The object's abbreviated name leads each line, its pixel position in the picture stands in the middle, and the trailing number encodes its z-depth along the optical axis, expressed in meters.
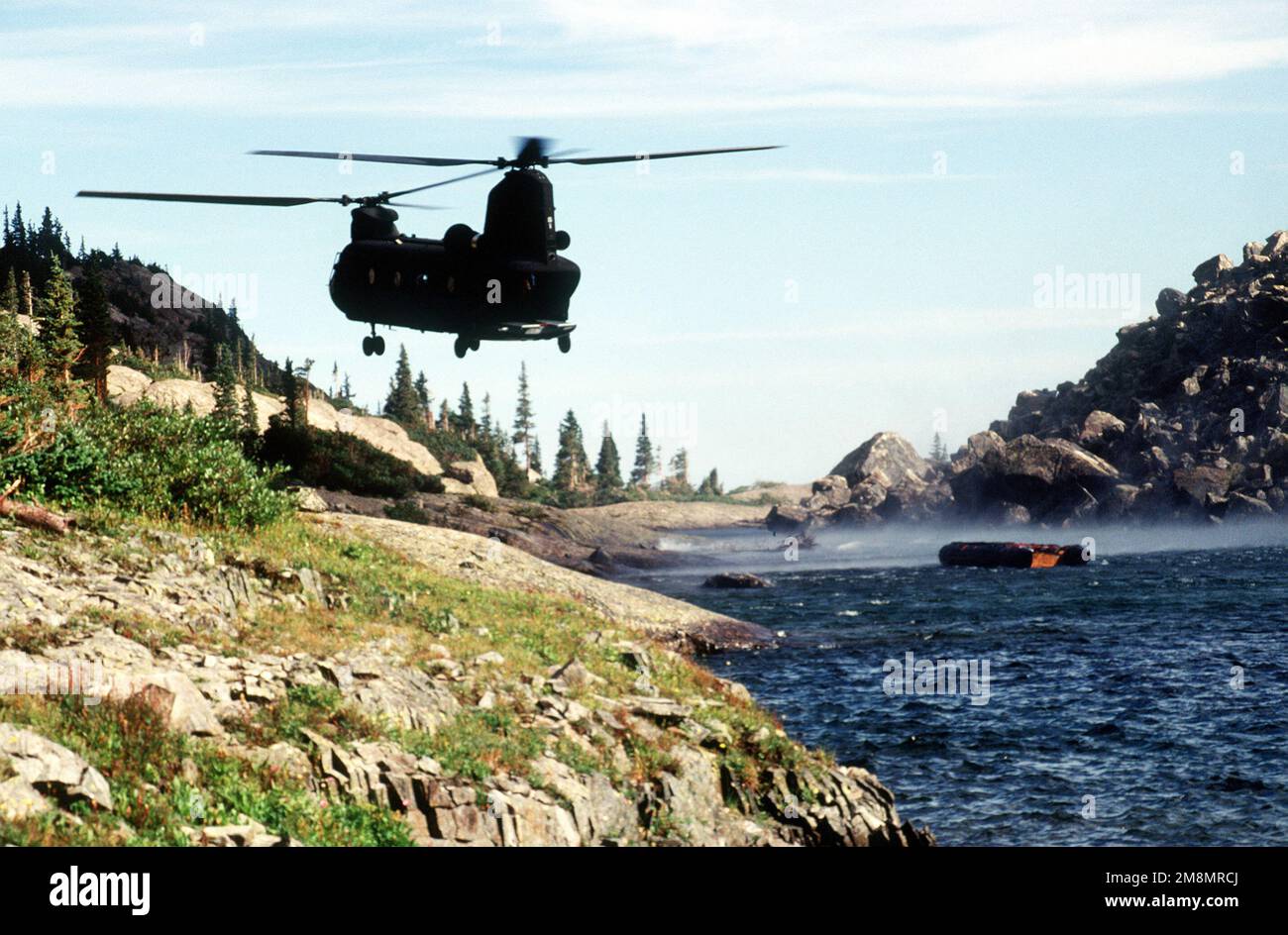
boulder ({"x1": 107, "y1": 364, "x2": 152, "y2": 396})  78.59
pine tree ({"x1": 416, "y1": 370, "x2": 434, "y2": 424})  161.25
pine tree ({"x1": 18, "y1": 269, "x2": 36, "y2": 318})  99.44
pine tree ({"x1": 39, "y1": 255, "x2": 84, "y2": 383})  68.31
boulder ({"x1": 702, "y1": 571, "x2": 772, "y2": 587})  75.69
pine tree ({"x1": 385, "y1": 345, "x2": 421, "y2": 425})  134.25
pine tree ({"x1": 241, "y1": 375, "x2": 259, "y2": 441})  79.94
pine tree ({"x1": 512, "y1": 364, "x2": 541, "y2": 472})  146.12
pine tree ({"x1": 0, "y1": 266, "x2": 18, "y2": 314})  81.36
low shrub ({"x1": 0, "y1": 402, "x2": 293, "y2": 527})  27.59
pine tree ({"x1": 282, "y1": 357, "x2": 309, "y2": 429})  72.62
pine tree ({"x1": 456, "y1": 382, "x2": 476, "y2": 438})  159.50
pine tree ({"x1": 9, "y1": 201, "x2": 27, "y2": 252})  136.88
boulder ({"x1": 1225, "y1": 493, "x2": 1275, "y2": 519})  129.88
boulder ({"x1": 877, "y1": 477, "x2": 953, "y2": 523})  170.50
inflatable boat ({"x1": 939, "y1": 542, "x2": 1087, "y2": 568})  92.75
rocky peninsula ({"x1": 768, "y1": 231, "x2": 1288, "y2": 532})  139.60
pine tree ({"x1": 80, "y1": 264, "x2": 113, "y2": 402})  69.81
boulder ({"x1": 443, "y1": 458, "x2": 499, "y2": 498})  102.69
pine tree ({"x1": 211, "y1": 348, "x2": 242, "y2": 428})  78.64
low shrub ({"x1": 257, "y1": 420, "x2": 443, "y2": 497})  70.25
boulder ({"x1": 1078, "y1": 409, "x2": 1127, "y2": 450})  160.25
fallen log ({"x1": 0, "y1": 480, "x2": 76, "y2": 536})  24.91
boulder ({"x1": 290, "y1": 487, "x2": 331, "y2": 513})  42.65
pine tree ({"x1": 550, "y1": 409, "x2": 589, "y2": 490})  164.88
